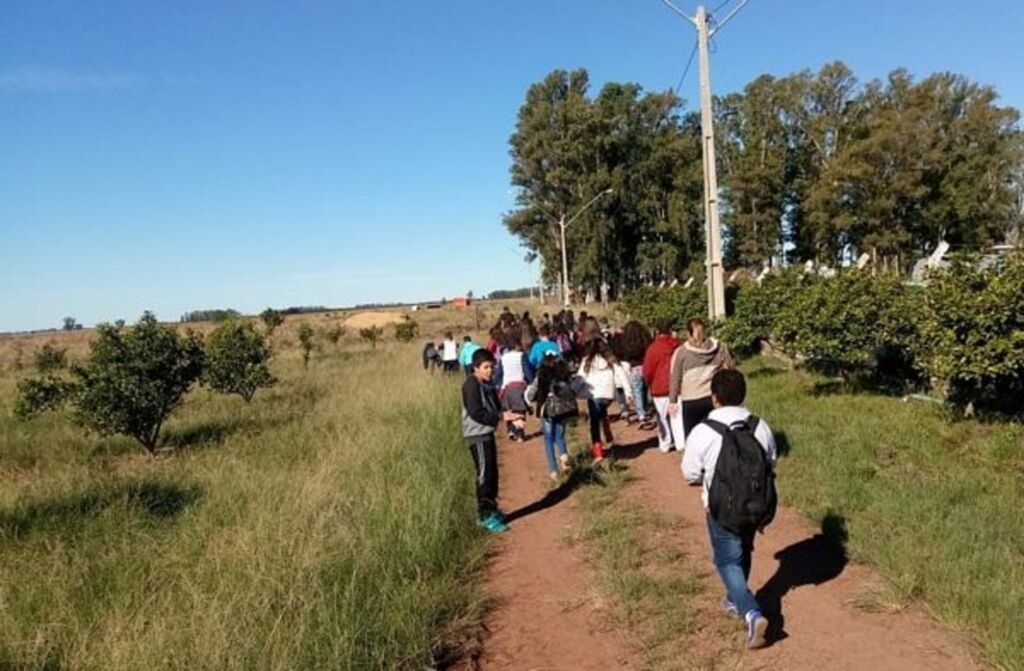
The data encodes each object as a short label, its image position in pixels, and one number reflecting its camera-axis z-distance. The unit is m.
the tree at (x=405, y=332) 44.91
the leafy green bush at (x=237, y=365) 18.00
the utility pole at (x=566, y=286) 44.06
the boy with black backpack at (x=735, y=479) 4.45
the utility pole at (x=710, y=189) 15.12
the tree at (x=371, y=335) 43.56
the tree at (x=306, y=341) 32.09
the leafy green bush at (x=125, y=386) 12.84
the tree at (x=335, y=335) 44.60
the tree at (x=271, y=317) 39.77
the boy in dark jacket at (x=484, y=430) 7.52
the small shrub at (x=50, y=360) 27.41
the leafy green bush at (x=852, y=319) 10.79
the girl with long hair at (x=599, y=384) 9.88
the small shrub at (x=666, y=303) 26.70
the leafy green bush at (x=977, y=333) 8.03
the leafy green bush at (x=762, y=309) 15.16
